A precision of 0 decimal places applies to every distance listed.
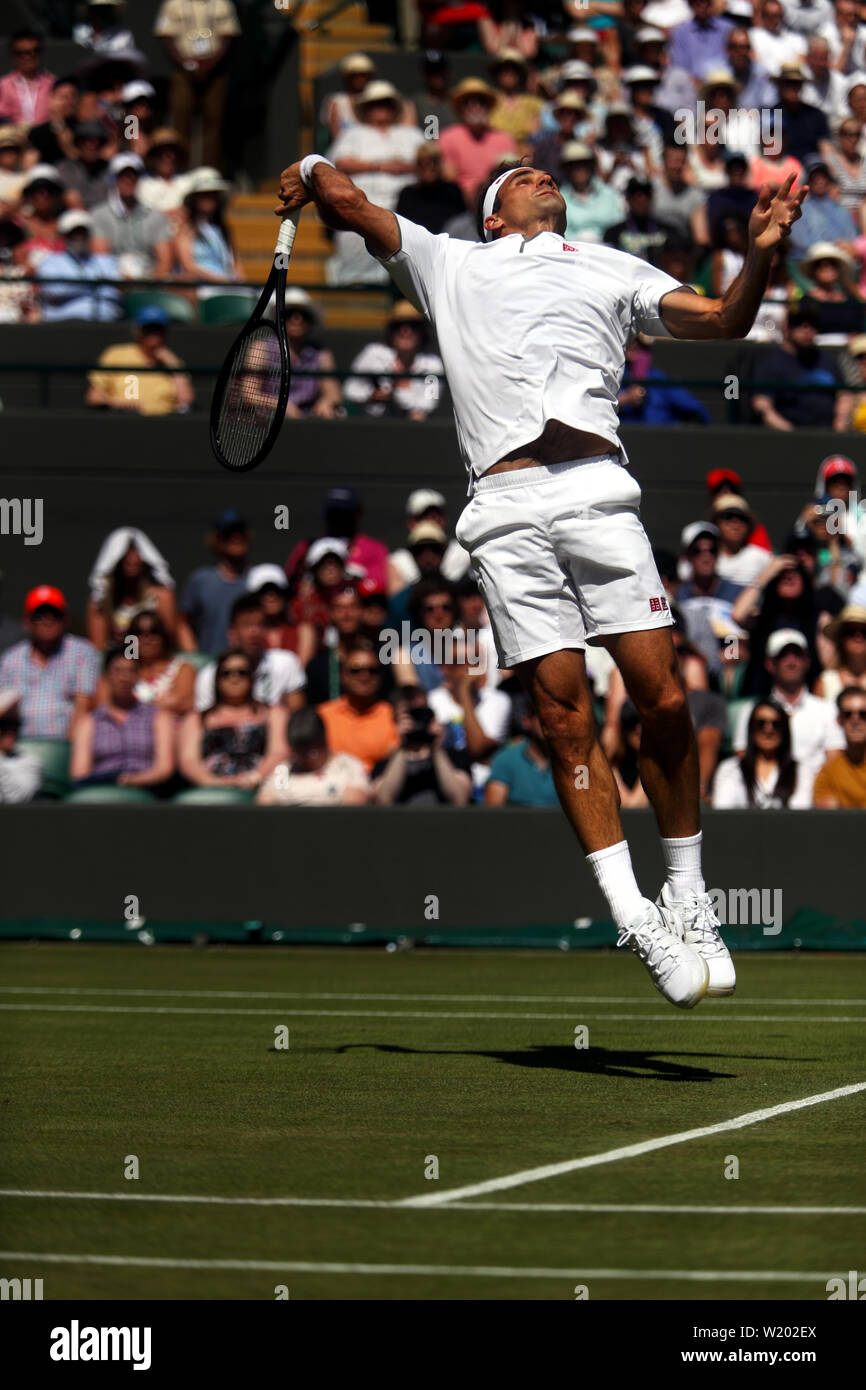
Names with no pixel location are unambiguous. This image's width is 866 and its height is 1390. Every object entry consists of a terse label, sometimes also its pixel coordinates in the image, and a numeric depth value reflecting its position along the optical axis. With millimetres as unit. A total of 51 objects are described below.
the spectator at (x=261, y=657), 13094
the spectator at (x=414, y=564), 14266
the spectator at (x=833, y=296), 16703
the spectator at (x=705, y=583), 13797
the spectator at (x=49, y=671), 13055
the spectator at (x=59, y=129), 17641
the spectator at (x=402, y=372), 16016
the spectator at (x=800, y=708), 12445
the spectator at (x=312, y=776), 12273
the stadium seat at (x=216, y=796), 12203
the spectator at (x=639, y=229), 16891
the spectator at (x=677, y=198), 17719
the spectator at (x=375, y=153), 17406
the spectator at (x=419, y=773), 12266
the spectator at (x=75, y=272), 16484
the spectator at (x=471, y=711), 12711
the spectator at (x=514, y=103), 18734
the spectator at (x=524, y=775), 12242
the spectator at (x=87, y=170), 17297
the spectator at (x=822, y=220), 17938
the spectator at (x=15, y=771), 12555
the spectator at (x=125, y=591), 13727
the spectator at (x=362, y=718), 12602
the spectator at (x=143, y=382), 15727
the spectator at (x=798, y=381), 16250
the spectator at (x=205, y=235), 16984
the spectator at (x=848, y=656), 12969
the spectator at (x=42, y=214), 16547
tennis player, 6664
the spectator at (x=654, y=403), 15883
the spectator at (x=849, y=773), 12273
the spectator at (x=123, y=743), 12531
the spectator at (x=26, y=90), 18188
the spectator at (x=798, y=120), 18953
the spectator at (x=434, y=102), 18438
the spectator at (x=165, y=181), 17297
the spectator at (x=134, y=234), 17016
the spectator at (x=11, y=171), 16984
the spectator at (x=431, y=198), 16656
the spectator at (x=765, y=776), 12258
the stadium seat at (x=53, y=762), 12570
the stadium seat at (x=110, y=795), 12289
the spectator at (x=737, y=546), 14297
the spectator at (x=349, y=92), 18234
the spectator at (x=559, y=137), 17891
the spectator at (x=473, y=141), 17938
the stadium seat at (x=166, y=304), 16875
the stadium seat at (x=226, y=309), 16906
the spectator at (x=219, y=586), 13867
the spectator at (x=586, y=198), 17297
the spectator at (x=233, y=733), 12508
